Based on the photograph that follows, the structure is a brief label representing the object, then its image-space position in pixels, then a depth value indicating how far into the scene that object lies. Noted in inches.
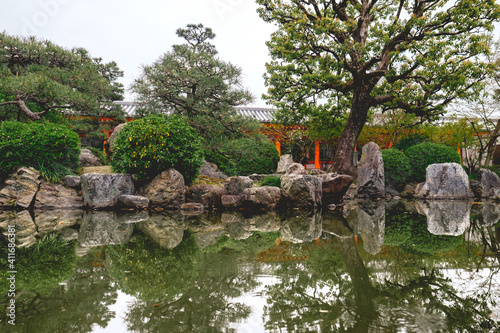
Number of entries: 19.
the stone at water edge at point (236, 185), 314.8
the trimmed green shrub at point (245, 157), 383.2
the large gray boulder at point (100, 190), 287.1
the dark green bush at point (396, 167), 468.4
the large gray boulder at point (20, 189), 282.3
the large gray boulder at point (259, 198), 304.8
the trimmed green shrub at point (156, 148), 294.0
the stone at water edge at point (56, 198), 289.1
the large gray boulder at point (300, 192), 309.9
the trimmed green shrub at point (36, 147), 291.4
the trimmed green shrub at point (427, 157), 466.0
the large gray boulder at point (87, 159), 382.9
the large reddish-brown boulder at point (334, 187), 338.6
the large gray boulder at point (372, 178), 422.6
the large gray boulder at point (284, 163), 477.8
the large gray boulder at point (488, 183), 443.2
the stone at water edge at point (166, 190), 293.1
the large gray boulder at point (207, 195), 312.0
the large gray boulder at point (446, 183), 414.0
